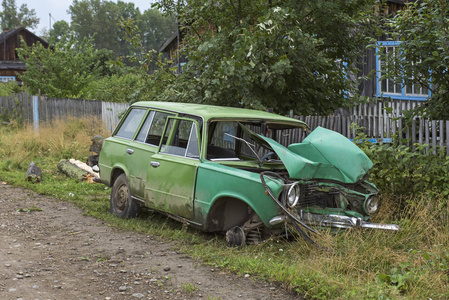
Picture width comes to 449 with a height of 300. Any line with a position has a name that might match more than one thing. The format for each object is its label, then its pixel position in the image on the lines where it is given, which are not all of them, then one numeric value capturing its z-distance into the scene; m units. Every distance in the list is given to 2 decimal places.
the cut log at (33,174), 11.62
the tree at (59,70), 22.47
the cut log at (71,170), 12.22
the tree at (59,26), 96.10
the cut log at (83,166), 12.42
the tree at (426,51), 7.91
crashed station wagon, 6.21
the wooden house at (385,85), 15.22
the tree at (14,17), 93.94
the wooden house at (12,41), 53.09
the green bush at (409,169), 7.67
